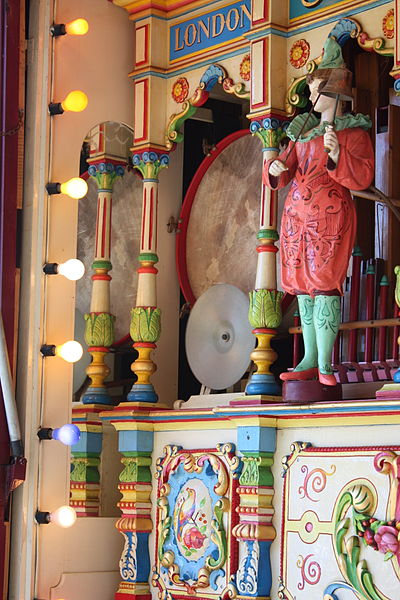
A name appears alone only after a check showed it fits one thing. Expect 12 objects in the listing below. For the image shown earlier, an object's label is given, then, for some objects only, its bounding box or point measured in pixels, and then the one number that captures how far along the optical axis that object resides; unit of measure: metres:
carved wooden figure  6.22
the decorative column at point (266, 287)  6.68
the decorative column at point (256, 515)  6.41
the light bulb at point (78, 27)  6.76
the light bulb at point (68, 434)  6.38
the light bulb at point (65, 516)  6.46
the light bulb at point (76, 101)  6.57
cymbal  7.22
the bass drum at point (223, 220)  7.46
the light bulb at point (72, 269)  6.53
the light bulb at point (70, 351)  6.55
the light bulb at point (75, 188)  6.61
